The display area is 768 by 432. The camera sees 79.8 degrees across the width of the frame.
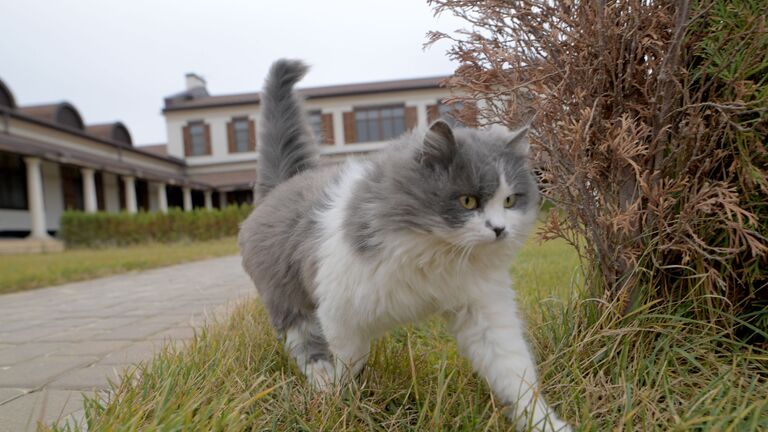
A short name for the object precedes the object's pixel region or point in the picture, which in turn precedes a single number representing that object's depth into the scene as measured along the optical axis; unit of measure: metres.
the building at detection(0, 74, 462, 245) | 14.54
